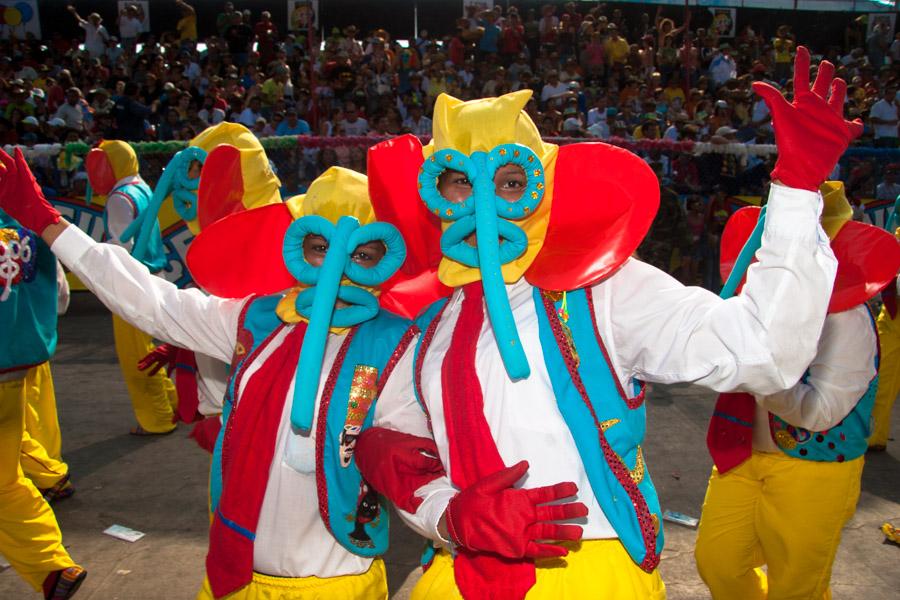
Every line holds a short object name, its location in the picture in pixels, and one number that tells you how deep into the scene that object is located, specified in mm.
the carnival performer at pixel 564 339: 1767
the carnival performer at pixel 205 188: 3520
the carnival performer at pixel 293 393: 2488
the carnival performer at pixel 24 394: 3643
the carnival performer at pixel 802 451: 2807
